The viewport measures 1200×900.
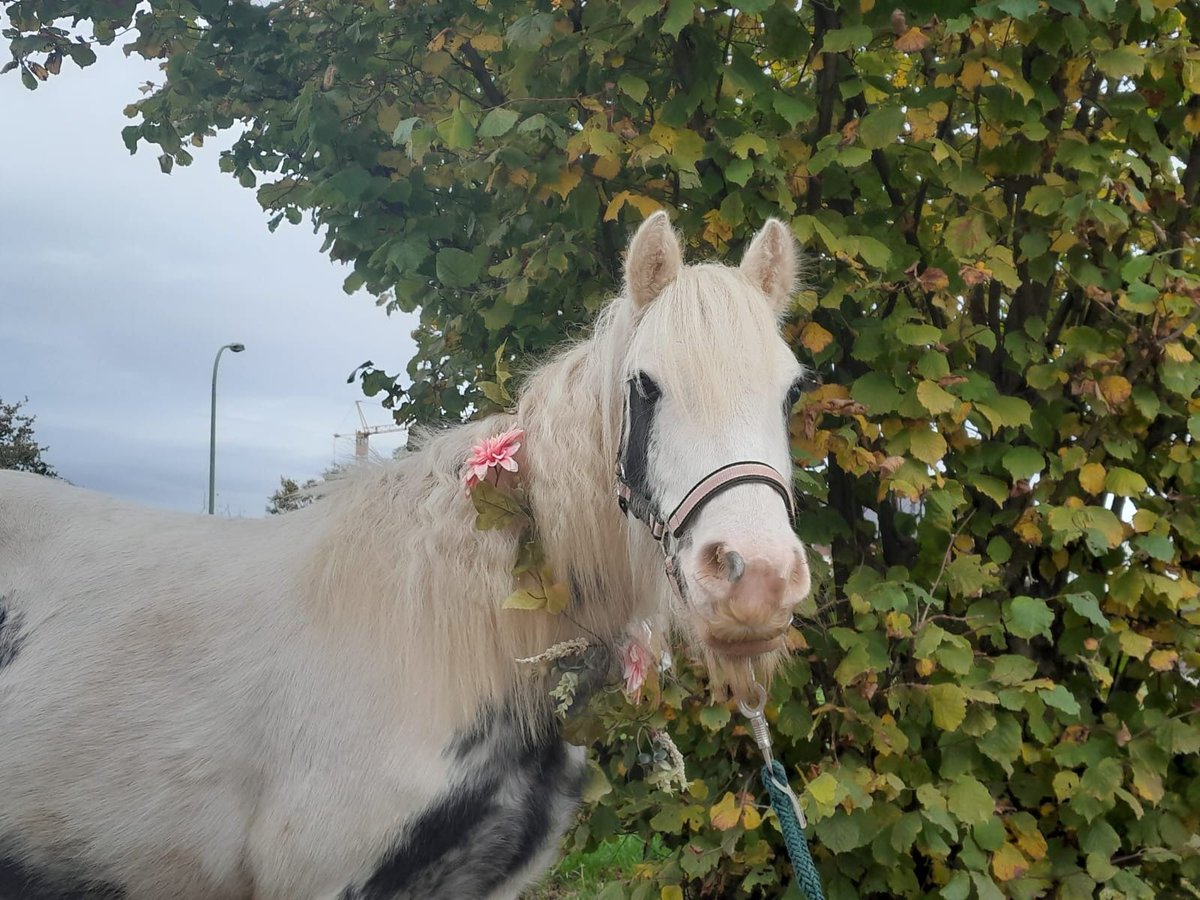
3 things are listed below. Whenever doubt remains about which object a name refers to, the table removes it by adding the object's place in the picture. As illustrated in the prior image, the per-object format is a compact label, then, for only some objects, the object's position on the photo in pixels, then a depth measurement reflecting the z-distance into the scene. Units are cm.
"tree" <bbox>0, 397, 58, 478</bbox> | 2220
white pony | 225
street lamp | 1483
